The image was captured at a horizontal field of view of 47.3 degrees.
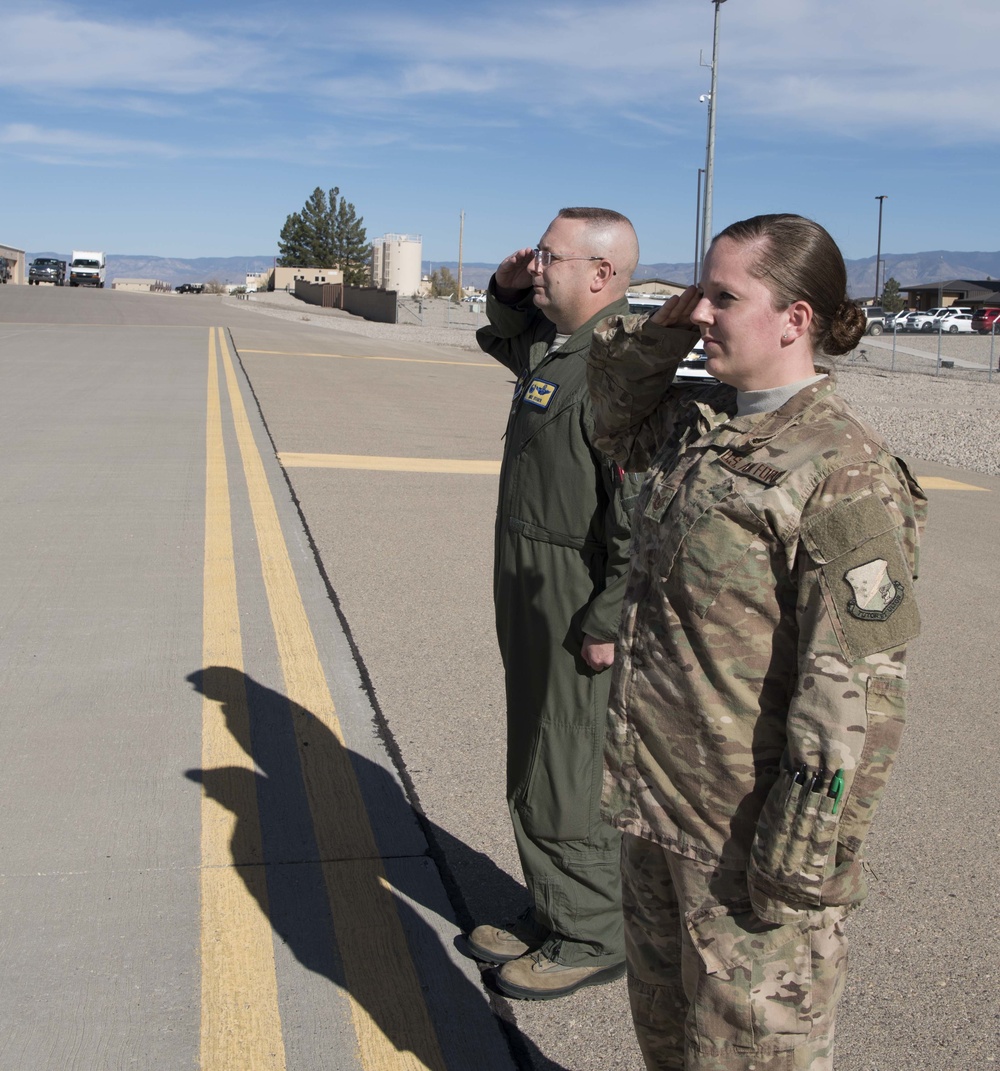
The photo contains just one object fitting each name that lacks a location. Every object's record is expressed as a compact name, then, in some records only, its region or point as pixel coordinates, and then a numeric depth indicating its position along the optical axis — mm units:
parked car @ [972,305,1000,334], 59075
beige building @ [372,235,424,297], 104750
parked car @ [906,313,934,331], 64625
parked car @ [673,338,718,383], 15289
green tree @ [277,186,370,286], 124438
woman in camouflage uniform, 1740
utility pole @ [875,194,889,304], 85088
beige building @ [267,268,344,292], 98375
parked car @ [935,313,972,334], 62219
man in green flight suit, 2842
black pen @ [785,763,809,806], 1757
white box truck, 72625
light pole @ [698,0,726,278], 28891
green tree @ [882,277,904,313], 87812
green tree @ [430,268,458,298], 119362
